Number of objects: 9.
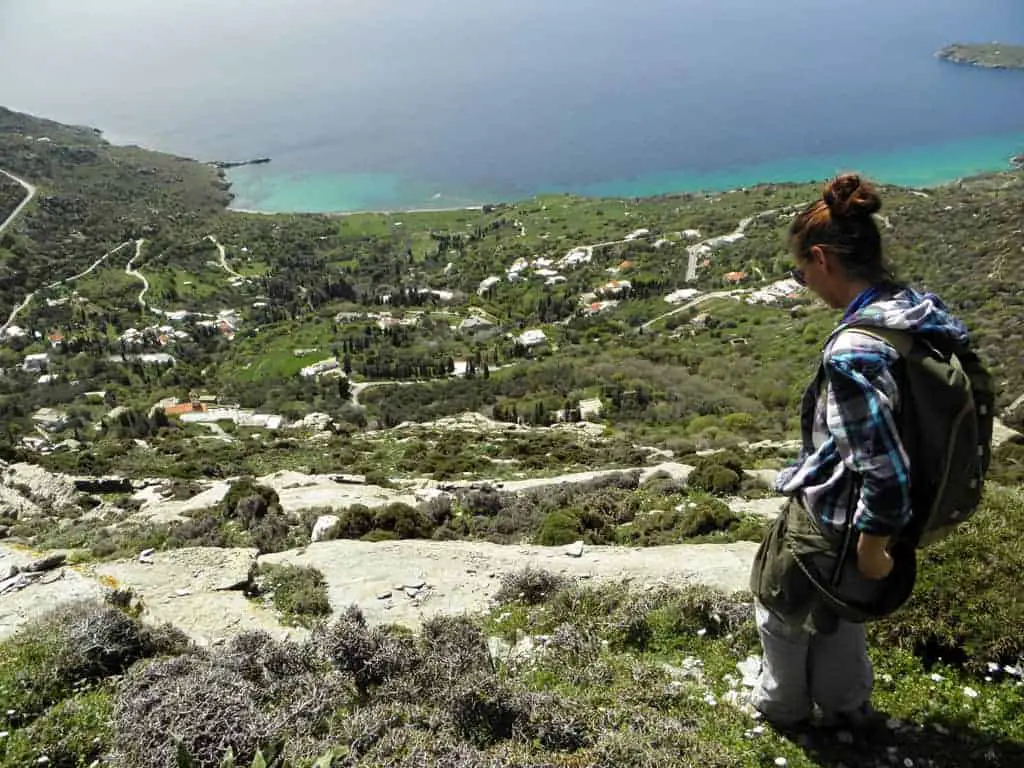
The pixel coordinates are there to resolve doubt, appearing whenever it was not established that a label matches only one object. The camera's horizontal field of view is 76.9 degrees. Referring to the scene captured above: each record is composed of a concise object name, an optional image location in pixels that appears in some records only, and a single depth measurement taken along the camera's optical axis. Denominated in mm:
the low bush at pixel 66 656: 5543
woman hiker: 2654
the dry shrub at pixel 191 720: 4441
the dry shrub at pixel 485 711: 4699
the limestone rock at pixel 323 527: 12461
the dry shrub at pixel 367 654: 5633
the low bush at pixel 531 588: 7918
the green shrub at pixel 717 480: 13742
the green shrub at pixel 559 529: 11125
